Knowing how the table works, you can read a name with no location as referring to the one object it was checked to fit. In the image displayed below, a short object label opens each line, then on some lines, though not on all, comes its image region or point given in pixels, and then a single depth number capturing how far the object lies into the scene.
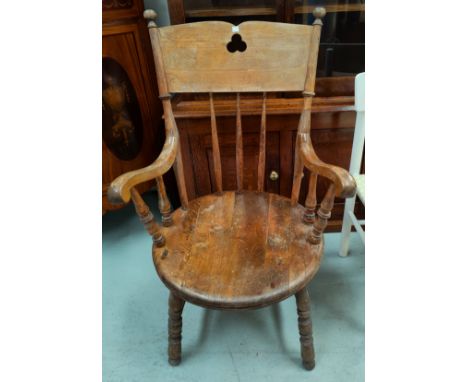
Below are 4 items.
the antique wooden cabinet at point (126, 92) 1.30
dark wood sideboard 1.29
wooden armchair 0.88
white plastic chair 1.13
